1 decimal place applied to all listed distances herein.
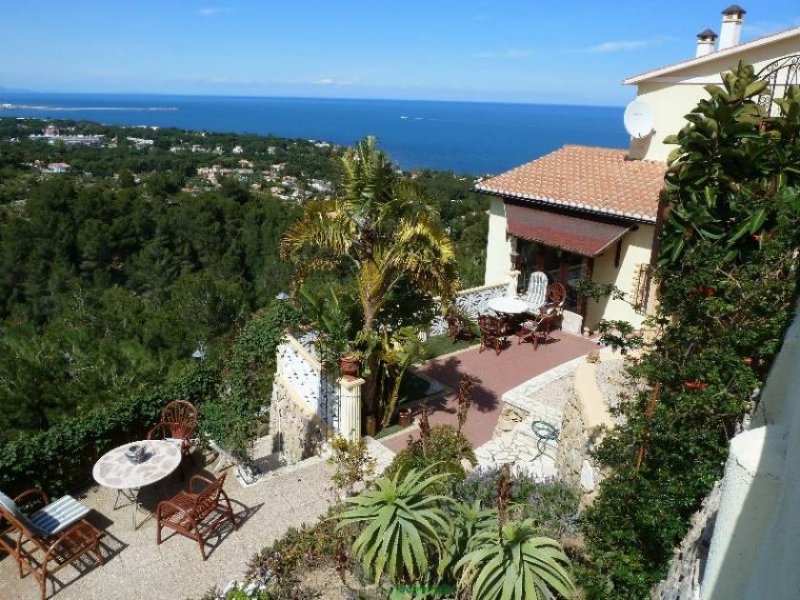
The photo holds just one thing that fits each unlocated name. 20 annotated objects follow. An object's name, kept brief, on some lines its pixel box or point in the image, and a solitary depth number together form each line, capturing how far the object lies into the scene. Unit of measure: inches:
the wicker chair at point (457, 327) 523.5
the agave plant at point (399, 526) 188.9
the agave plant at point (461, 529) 199.3
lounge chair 251.0
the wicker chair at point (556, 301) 540.7
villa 492.7
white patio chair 548.1
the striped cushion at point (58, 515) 267.0
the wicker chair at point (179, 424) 362.7
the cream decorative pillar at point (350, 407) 343.9
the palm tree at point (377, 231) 325.7
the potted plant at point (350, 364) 342.3
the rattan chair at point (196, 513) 272.4
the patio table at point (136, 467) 294.0
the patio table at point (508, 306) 502.0
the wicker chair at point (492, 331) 500.2
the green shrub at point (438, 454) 251.8
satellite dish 553.6
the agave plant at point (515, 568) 177.0
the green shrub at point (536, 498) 246.7
